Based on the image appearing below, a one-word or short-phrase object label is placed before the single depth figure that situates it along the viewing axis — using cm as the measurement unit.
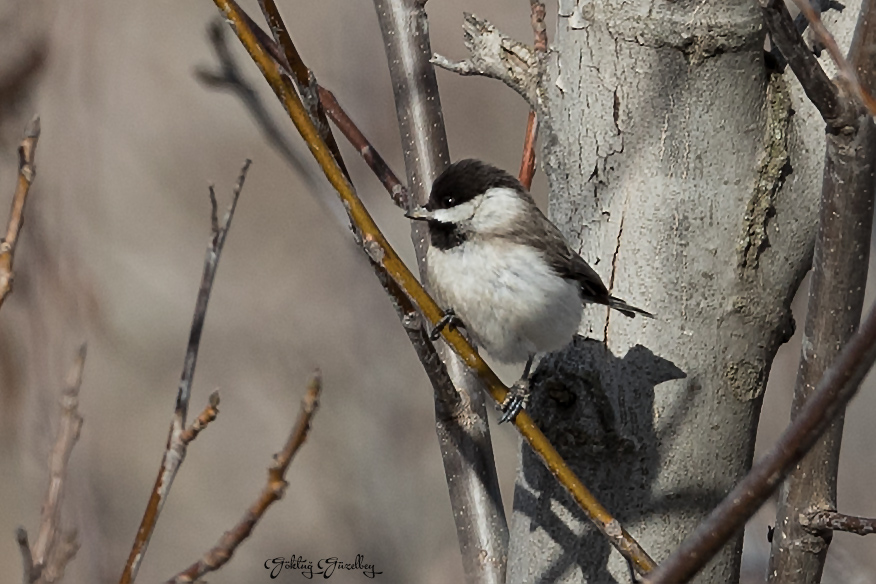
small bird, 527
